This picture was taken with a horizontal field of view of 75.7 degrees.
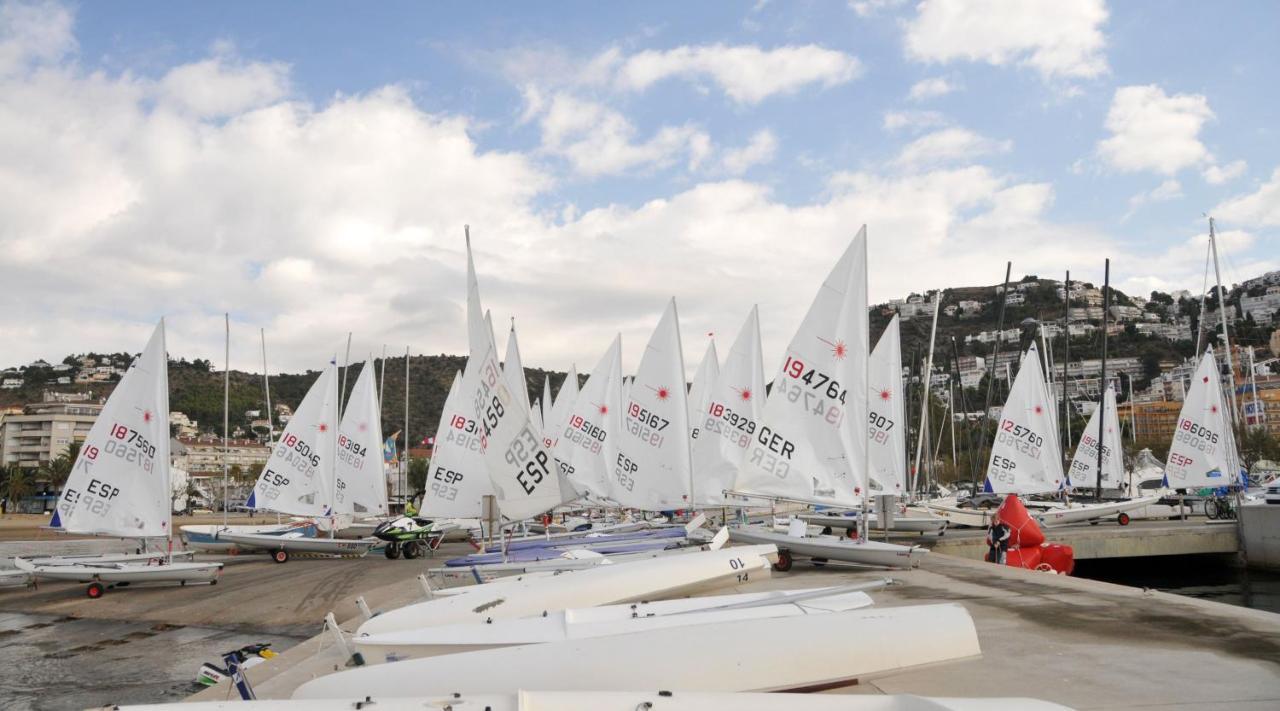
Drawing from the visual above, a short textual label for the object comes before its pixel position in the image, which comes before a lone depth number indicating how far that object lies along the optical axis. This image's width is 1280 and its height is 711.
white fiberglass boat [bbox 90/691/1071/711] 4.21
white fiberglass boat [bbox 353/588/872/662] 6.58
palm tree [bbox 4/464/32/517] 68.38
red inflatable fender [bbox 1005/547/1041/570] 14.57
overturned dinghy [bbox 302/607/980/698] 5.36
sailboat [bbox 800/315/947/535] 16.89
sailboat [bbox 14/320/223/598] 16.14
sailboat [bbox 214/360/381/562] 23.38
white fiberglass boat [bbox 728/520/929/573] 13.19
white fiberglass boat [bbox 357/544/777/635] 8.00
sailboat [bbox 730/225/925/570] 14.23
